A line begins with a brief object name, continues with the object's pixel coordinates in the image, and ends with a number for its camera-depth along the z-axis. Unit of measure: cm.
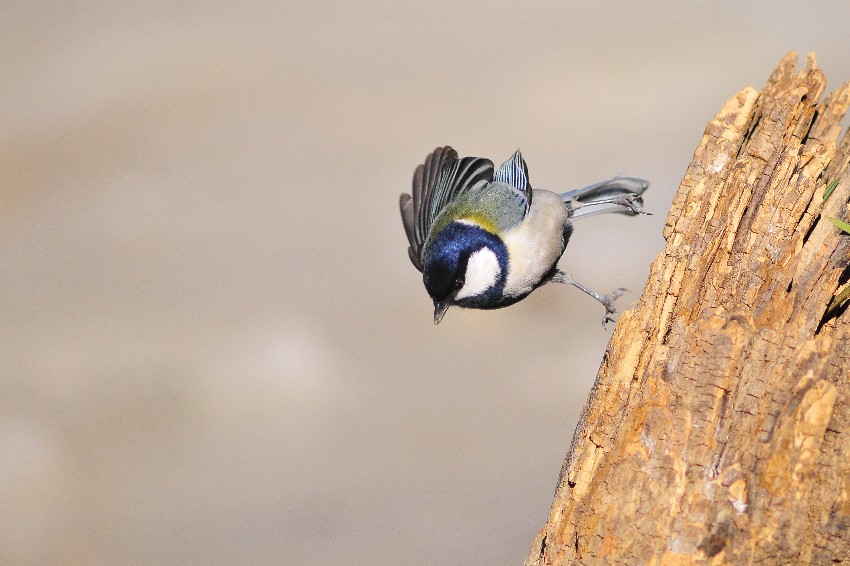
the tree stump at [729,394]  433
